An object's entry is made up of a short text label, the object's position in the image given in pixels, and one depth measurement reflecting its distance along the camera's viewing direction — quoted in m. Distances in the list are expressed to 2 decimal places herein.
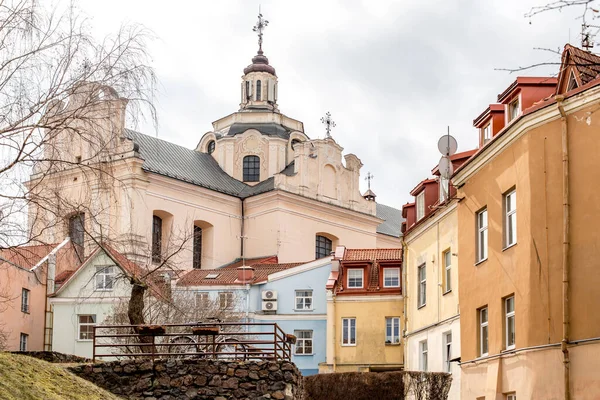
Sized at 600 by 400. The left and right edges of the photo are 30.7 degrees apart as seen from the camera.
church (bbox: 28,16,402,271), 66.12
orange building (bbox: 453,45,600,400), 21.05
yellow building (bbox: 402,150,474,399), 30.44
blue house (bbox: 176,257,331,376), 53.62
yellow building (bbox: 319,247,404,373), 48.16
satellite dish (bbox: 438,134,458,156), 30.08
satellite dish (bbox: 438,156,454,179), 29.50
